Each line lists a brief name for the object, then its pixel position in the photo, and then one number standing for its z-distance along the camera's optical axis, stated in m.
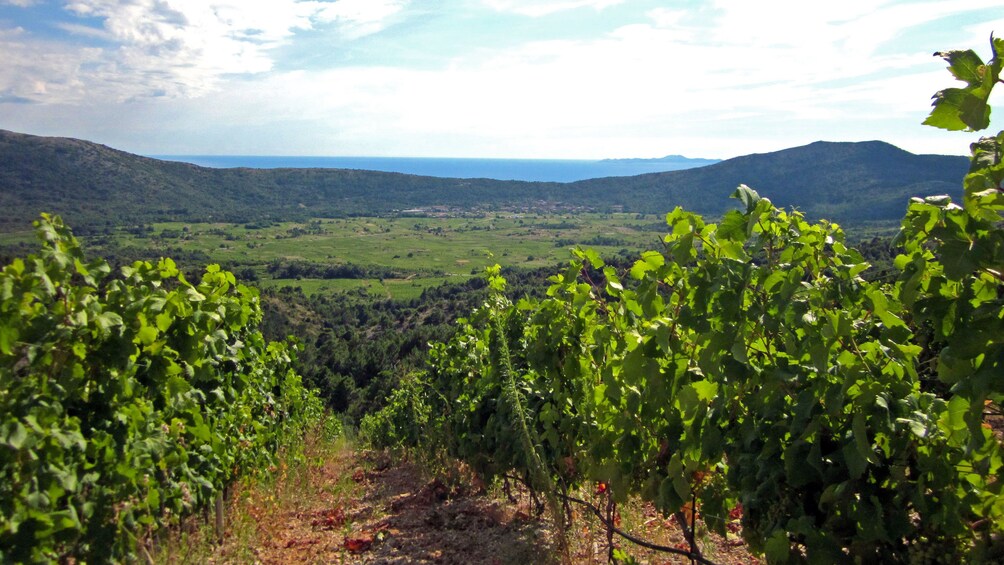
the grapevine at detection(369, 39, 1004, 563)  1.75
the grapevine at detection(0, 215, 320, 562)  2.34
